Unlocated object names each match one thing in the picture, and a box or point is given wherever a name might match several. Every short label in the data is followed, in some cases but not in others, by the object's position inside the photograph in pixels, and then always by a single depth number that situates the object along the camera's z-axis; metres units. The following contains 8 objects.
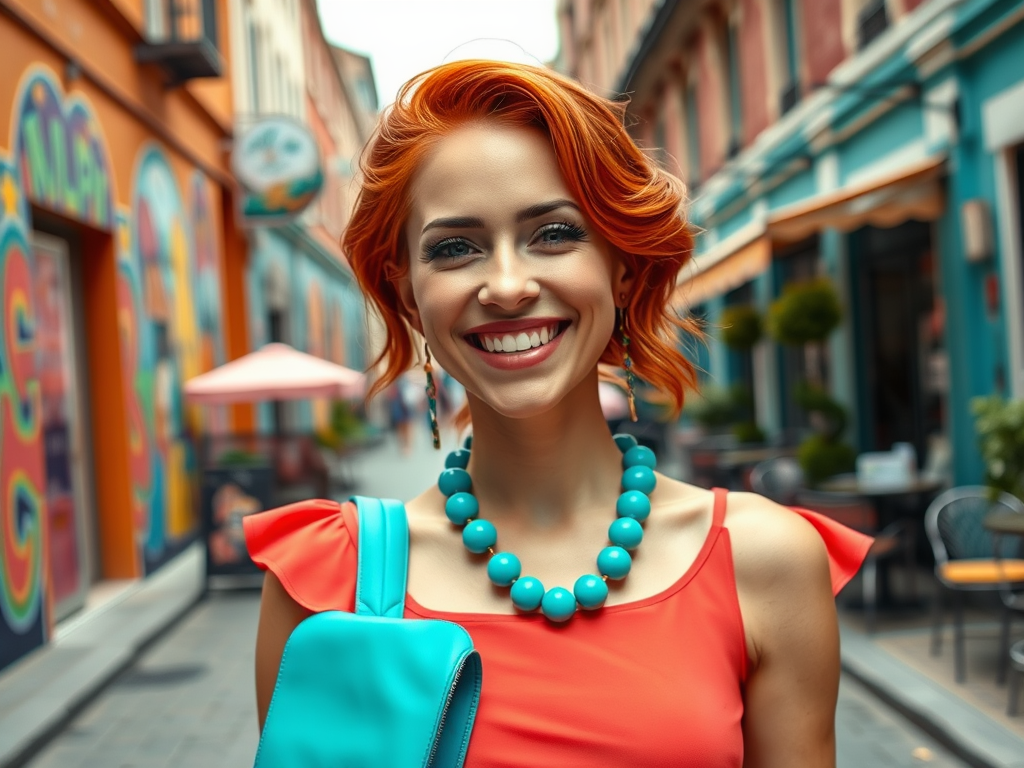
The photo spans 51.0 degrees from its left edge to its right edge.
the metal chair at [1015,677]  4.89
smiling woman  1.53
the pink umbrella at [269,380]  10.06
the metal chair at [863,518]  7.11
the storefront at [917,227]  7.28
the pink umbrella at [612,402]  10.71
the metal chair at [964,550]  5.71
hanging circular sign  12.92
